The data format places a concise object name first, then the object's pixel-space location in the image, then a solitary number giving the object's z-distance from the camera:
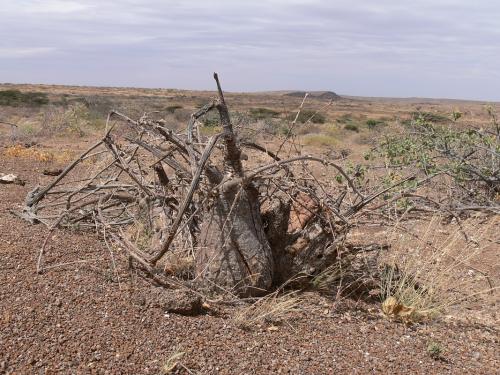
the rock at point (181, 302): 2.75
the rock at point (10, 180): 6.31
